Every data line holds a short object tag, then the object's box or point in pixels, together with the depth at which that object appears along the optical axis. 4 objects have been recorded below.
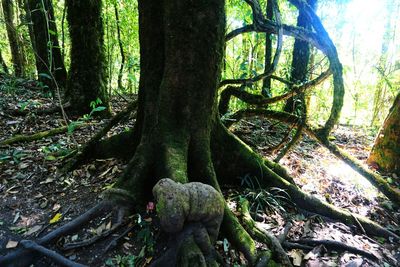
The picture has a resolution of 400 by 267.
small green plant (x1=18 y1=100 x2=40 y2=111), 6.12
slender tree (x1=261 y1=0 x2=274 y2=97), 8.18
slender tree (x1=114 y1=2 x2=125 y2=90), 10.09
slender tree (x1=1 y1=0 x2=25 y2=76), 10.68
